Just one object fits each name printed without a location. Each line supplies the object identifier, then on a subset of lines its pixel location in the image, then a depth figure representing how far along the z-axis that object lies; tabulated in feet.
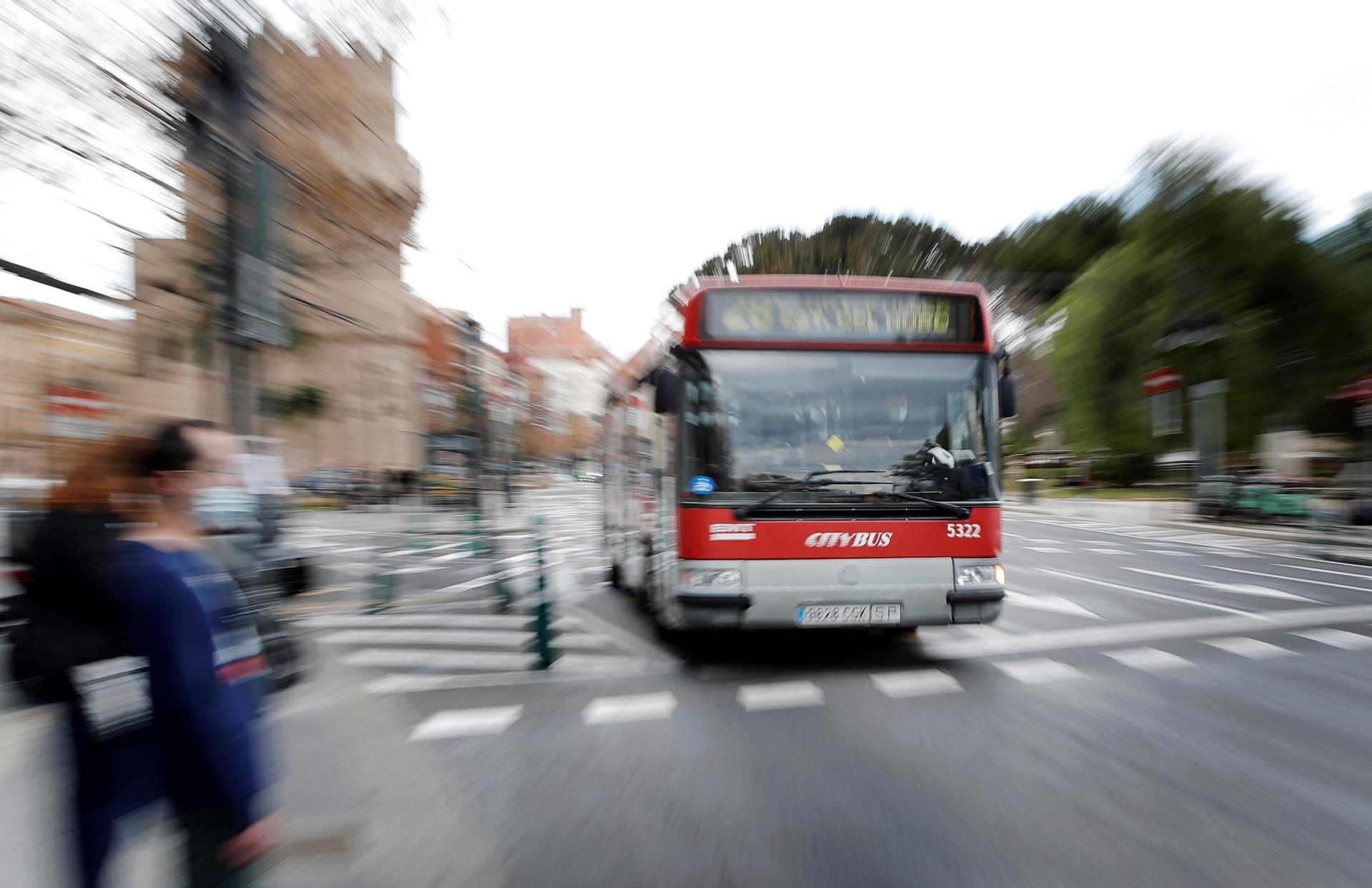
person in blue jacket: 6.39
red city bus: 20.79
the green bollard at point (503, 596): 33.99
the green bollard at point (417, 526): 39.94
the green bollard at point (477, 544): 41.41
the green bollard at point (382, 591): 36.19
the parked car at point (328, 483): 140.34
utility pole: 20.56
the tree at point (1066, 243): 131.34
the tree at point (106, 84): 19.84
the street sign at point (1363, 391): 53.21
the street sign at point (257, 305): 20.74
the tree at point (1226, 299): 83.51
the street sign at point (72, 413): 21.01
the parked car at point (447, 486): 139.44
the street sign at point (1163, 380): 86.07
